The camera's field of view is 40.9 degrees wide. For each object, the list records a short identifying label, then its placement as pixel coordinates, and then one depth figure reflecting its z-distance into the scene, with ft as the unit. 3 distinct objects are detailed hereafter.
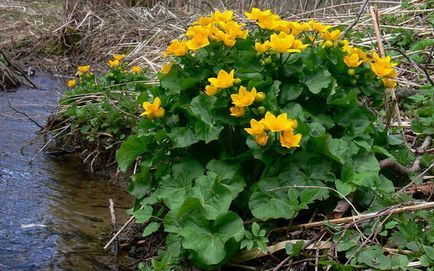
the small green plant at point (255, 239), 6.08
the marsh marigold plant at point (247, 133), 6.25
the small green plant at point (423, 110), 8.27
